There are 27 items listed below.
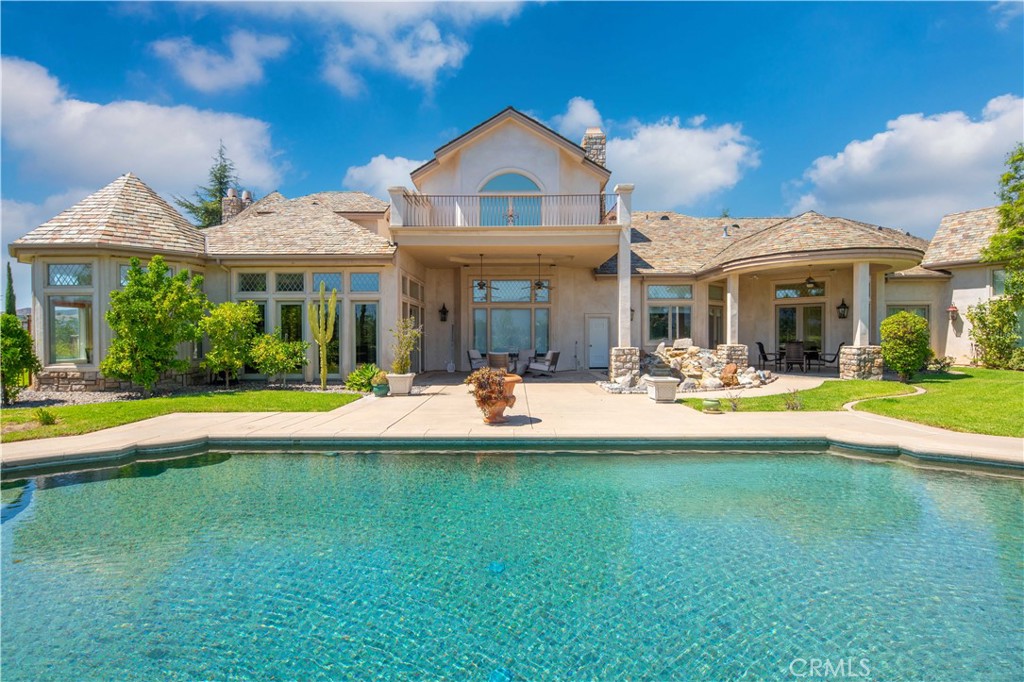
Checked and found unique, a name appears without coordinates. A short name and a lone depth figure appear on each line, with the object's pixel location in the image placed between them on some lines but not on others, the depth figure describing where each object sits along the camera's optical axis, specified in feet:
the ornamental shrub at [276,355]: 39.19
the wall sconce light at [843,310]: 53.36
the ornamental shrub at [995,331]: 49.62
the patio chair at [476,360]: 51.39
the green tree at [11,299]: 44.48
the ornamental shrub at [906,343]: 39.42
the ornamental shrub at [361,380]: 39.34
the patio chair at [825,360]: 52.09
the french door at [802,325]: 56.24
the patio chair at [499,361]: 48.62
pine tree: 112.37
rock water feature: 40.65
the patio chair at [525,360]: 51.39
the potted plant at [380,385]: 36.82
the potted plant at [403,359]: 37.09
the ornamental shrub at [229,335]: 37.50
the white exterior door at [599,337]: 57.00
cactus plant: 39.99
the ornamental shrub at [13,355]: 32.32
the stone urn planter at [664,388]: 33.53
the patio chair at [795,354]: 51.02
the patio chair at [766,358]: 51.75
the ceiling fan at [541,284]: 55.72
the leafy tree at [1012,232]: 47.21
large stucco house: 38.06
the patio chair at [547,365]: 50.86
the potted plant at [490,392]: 24.85
